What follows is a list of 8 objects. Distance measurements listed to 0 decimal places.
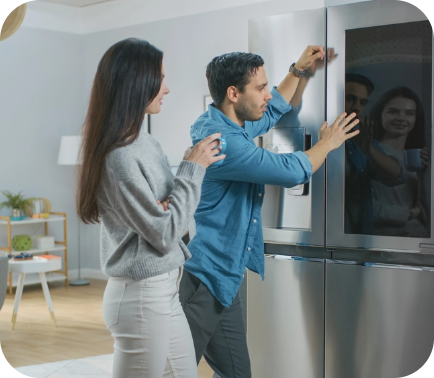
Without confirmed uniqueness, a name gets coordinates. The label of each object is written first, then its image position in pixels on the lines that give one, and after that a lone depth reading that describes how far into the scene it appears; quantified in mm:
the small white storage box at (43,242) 5895
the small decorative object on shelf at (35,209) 5887
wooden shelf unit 5617
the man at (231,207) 1960
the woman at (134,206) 1445
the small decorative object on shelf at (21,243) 5715
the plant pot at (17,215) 5668
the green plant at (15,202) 5742
